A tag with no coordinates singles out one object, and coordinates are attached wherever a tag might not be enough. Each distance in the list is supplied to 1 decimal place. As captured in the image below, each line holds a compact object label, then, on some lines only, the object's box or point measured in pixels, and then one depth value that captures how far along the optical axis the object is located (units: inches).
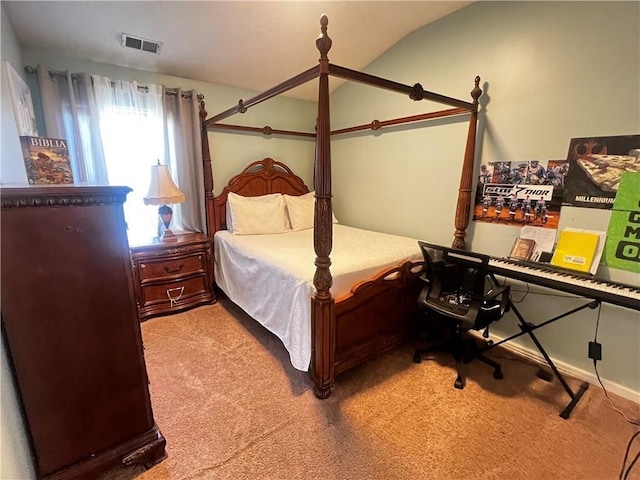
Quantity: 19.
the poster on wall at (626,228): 66.4
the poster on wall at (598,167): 67.1
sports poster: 78.7
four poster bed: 62.7
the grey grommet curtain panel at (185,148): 112.2
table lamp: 103.7
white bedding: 71.5
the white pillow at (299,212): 129.0
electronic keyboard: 57.2
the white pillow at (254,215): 118.5
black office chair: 69.2
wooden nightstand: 102.6
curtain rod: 87.0
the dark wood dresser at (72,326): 38.7
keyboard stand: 65.1
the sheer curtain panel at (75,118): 88.1
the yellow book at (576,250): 70.7
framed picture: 62.6
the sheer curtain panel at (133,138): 99.9
